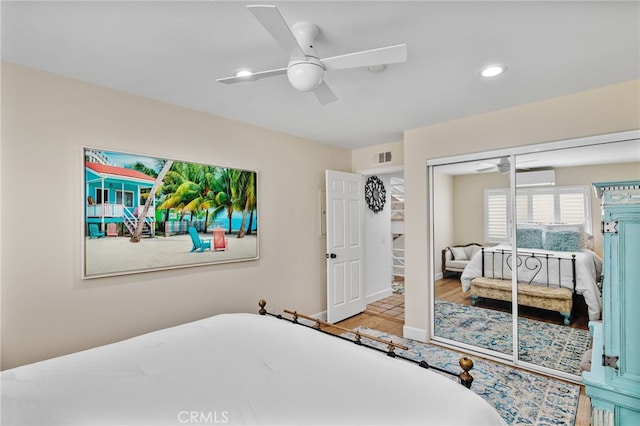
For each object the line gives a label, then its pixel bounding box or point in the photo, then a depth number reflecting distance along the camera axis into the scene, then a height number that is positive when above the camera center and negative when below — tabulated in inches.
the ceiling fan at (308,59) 58.8 +31.8
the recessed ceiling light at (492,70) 86.0 +40.7
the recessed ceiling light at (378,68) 84.8 +40.6
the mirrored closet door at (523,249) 104.9 -13.6
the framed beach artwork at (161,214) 93.1 +0.9
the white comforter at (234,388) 46.1 -29.7
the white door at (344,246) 159.9 -16.8
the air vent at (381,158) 169.3 +31.7
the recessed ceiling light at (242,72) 86.8 +40.9
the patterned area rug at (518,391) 85.9 -56.7
